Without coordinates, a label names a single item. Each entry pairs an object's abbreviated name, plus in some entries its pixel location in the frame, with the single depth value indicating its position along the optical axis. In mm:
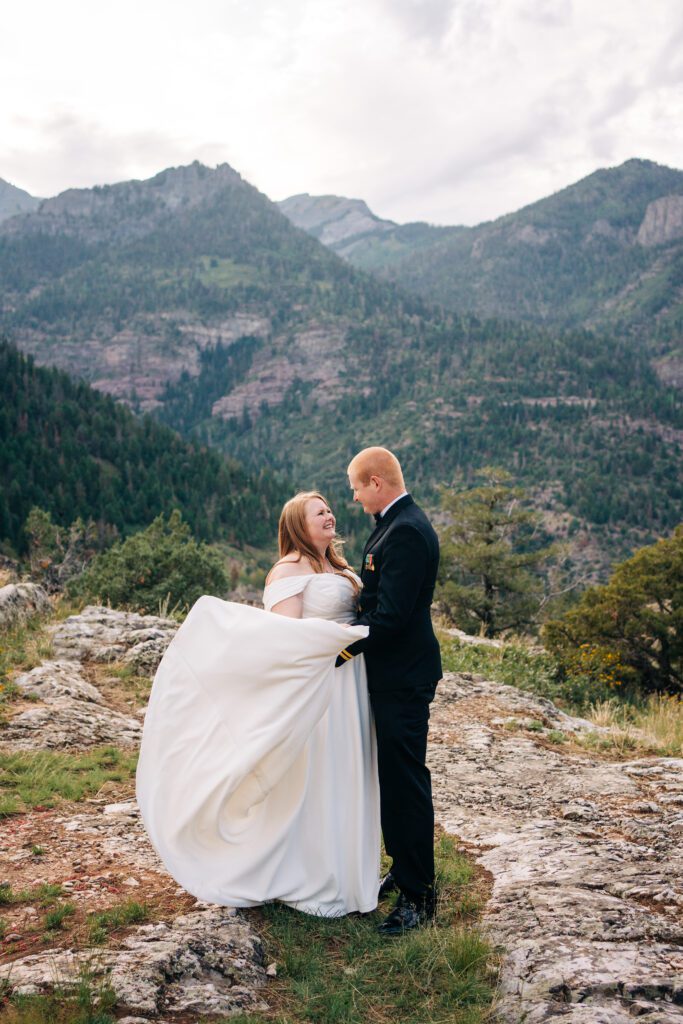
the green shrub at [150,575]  16062
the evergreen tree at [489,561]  30516
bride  4050
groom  4152
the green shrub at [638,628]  14953
